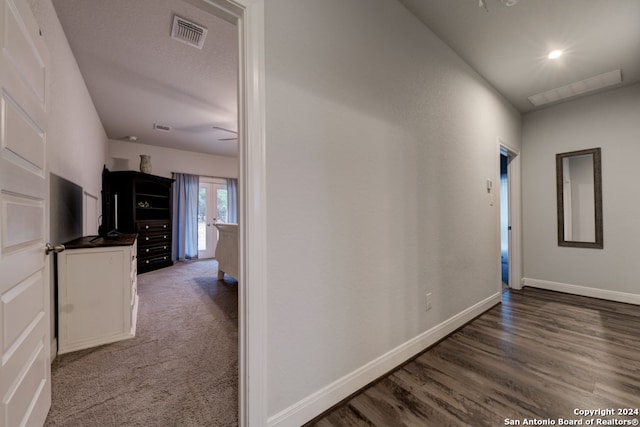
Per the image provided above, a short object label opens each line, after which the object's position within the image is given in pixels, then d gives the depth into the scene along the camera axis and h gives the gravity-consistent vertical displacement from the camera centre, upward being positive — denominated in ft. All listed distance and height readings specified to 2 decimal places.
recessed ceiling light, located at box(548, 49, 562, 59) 8.04 +4.84
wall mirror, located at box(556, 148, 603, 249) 10.83 +0.61
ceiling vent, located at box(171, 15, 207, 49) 6.86 +4.97
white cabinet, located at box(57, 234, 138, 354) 6.48 -1.90
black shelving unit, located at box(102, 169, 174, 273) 15.12 +0.44
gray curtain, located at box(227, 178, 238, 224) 22.20 +1.37
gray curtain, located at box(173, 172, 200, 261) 19.71 +0.07
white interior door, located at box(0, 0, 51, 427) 2.89 -0.04
